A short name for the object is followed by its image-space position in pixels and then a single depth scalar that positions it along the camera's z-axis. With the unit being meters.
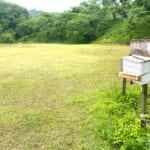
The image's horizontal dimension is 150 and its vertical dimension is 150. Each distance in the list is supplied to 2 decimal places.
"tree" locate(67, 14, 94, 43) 24.83
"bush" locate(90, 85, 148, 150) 2.00
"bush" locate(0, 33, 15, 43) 27.73
